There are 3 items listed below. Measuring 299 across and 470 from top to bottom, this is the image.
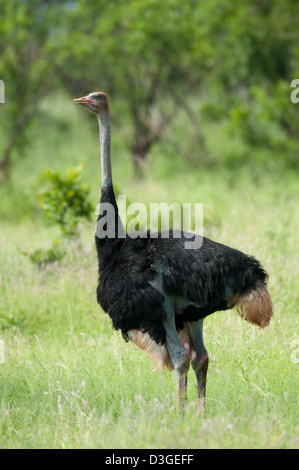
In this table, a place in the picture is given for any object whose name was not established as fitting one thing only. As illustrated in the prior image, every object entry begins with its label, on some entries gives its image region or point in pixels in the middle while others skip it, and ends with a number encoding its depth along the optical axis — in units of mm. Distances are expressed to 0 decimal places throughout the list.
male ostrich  8273
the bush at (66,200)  15367
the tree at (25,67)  27703
